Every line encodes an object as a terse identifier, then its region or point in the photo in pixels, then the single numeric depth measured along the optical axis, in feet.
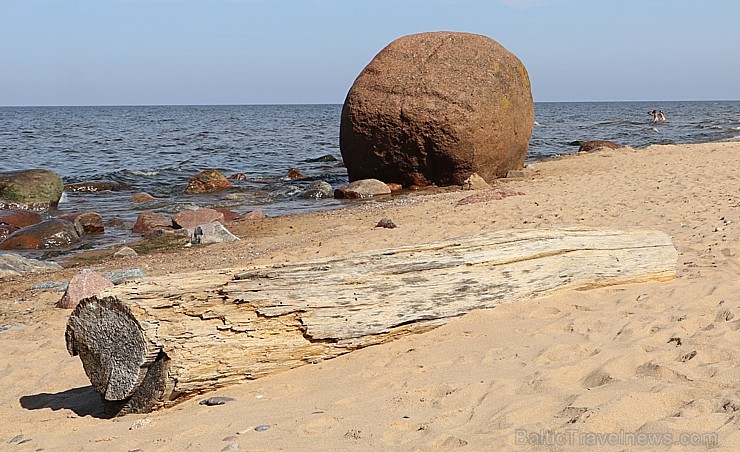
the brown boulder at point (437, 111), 44.14
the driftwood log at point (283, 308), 12.89
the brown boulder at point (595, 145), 74.28
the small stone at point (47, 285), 25.75
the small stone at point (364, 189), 45.93
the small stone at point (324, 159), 75.66
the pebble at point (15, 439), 12.33
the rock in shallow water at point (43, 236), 35.55
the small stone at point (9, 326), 20.78
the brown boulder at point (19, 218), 41.14
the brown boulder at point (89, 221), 38.96
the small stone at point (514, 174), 48.11
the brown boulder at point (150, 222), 39.02
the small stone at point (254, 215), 40.75
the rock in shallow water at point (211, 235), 34.37
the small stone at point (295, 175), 61.16
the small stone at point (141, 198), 50.42
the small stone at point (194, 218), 39.19
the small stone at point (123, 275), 25.13
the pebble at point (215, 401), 12.98
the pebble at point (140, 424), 12.21
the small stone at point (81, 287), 22.40
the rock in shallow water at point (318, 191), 48.80
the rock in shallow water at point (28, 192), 47.80
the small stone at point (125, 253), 31.94
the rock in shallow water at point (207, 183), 55.01
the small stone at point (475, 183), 44.57
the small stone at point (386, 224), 32.86
